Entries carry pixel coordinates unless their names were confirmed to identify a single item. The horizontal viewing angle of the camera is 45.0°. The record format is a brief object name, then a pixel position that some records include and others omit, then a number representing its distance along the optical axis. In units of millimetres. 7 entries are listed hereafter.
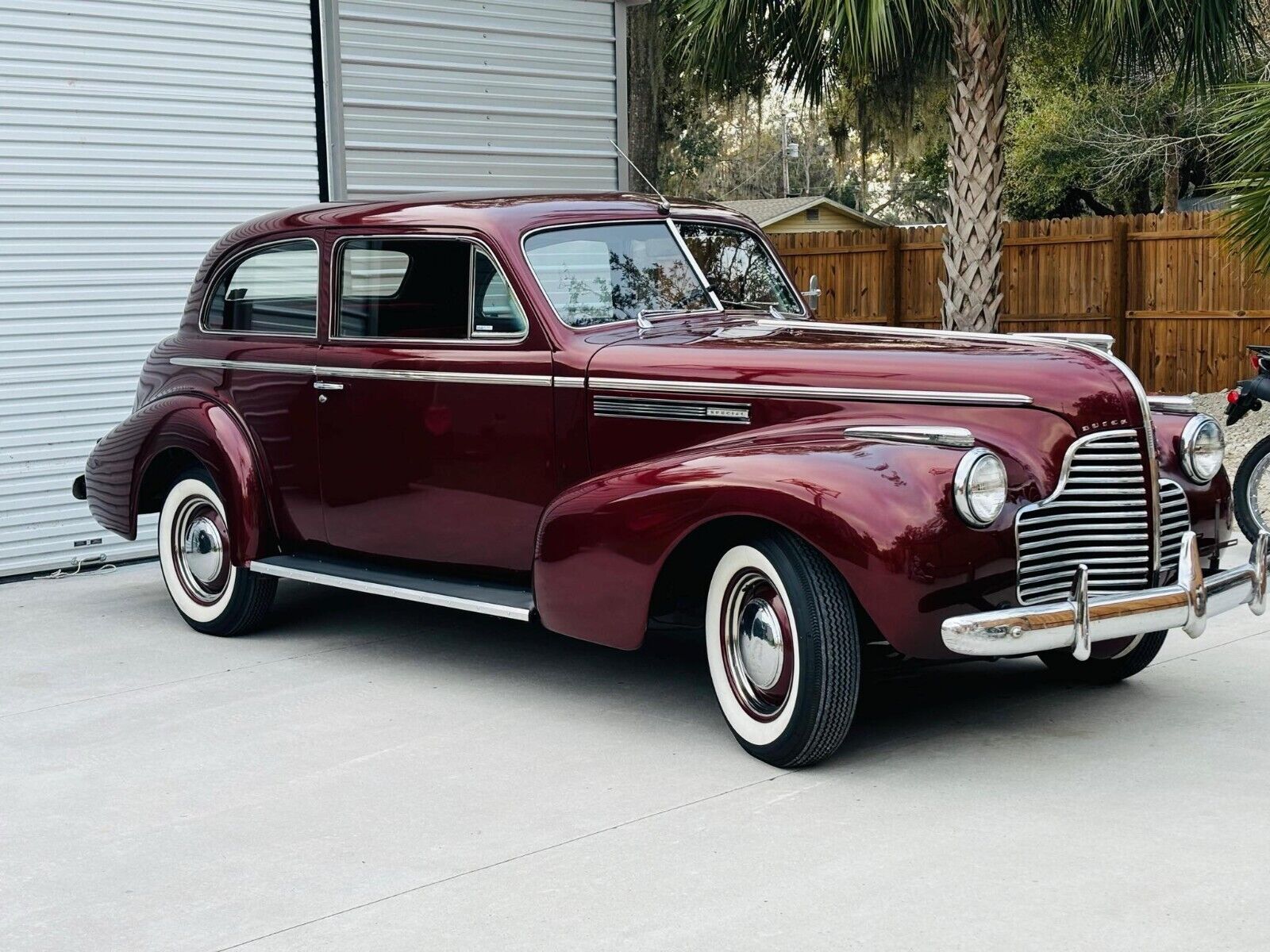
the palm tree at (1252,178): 9648
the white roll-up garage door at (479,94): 10312
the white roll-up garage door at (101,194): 8727
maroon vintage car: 4621
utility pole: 52972
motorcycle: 8219
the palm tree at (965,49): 11125
